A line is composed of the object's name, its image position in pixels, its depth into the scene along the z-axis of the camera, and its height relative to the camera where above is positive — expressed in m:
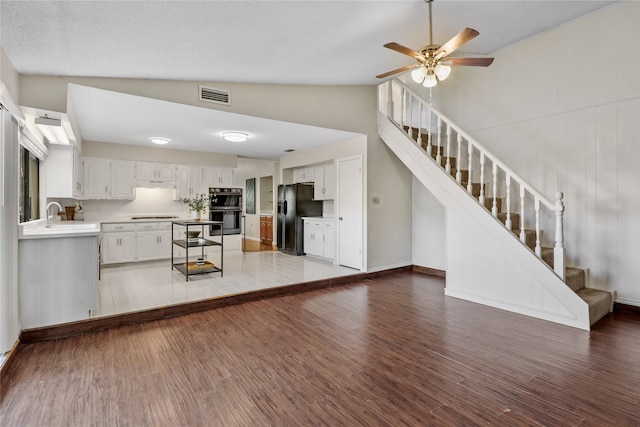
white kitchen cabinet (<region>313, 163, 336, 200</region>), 6.81 +0.68
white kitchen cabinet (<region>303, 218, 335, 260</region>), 6.40 -0.57
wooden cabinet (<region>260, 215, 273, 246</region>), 9.55 -0.57
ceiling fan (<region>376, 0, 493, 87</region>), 2.76 +1.43
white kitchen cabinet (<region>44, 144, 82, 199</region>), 4.28 +0.59
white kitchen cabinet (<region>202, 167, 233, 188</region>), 7.24 +0.84
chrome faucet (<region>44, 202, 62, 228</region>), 3.83 -0.12
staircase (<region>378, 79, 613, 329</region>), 3.35 -0.16
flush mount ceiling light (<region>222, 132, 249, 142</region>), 5.17 +1.29
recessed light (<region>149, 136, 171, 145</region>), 5.69 +1.38
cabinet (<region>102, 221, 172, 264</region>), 5.86 -0.59
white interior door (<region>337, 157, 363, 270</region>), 5.55 -0.02
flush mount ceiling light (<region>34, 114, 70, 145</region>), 3.19 +0.97
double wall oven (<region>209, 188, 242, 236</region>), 7.26 +0.09
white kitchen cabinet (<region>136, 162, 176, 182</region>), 6.49 +0.89
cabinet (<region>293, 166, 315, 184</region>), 7.41 +0.93
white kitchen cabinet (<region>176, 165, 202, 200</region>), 6.93 +0.71
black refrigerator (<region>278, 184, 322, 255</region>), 7.32 +0.01
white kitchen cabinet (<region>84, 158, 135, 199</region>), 5.95 +0.68
